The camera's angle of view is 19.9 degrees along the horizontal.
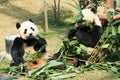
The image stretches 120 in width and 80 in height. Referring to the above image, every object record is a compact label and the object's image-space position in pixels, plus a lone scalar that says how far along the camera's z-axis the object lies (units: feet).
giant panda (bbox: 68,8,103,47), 19.93
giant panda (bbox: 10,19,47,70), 19.01
